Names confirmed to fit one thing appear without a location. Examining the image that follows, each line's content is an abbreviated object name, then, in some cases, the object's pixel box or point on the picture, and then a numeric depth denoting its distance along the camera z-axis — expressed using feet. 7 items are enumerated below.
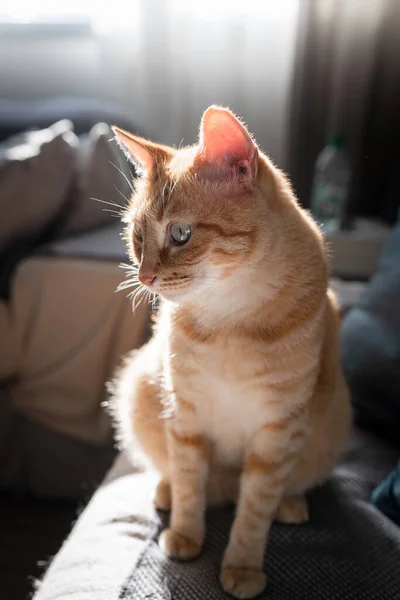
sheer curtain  6.85
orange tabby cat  2.42
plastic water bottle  6.61
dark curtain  6.59
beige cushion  4.53
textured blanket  2.47
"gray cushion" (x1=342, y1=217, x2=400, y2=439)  3.49
